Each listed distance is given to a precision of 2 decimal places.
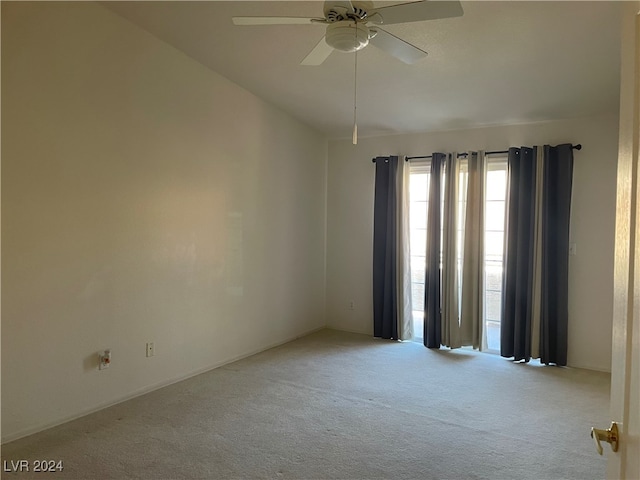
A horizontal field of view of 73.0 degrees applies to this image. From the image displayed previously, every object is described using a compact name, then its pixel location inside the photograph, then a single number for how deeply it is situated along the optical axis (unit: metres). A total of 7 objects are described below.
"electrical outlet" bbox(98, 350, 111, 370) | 2.97
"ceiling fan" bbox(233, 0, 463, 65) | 1.91
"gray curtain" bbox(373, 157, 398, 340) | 5.15
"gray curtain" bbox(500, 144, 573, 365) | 4.26
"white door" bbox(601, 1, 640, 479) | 0.86
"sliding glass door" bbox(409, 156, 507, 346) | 4.63
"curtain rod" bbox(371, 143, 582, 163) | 4.25
